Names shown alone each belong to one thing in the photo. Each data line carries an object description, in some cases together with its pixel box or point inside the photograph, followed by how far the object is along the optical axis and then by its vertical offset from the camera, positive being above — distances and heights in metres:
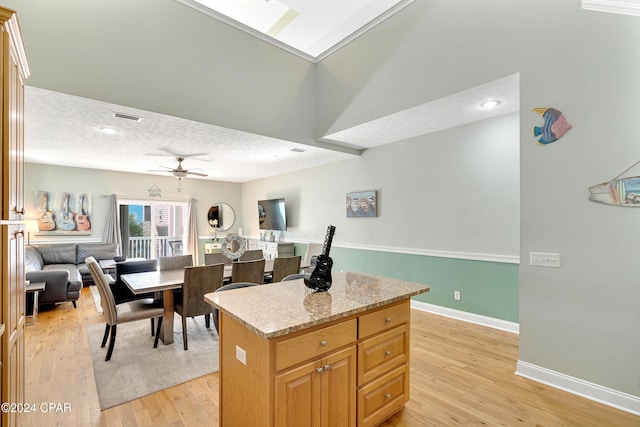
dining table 2.98 -0.71
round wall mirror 8.38 +0.01
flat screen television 7.00 +0.05
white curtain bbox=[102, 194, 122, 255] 6.77 -0.20
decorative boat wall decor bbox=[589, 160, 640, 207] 2.11 +0.18
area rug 2.41 -1.41
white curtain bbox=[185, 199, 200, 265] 7.97 -0.48
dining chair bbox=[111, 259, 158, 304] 3.84 -0.82
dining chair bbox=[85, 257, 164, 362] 2.83 -0.96
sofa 4.33 -0.87
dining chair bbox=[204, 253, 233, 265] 4.18 -0.61
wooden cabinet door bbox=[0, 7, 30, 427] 1.30 +0.05
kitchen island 1.40 -0.75
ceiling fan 5.05 +0.76
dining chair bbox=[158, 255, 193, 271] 3.98 -0.63
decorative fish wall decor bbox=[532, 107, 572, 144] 2.42 +0.75
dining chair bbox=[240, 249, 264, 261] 4.30 -0.57
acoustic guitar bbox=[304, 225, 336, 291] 2.03 -0.40
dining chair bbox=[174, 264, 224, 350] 3.11 -0.78
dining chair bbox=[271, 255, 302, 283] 3.94 -0.69
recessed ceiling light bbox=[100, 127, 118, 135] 3.81 +1.13
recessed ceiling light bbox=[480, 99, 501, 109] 3.20 +1.25
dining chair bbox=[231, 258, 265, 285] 3.49 -0.67
